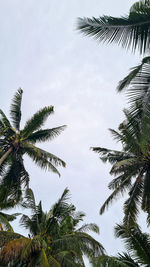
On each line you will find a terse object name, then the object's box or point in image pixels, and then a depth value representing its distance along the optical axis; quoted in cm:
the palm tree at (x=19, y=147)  1464
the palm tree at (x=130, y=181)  1268
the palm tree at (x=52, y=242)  916
